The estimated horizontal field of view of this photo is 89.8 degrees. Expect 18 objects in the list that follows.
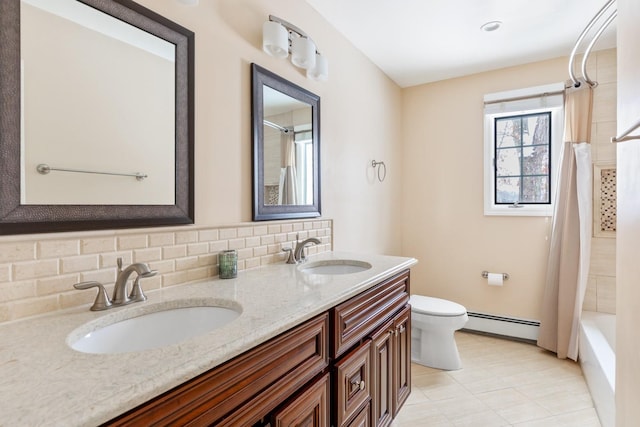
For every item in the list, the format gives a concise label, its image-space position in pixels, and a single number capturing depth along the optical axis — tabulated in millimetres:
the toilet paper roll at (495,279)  2833
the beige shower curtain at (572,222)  2410
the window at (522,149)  2695
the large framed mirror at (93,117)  874
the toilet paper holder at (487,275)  2852
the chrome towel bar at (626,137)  822
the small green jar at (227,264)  1348
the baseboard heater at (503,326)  2748
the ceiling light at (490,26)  2147
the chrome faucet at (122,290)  950
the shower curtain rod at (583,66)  1640
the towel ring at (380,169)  2762
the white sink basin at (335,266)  1753
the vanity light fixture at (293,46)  1559
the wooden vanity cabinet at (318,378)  668
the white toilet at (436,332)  2279
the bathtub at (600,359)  1662
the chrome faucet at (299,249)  1762
